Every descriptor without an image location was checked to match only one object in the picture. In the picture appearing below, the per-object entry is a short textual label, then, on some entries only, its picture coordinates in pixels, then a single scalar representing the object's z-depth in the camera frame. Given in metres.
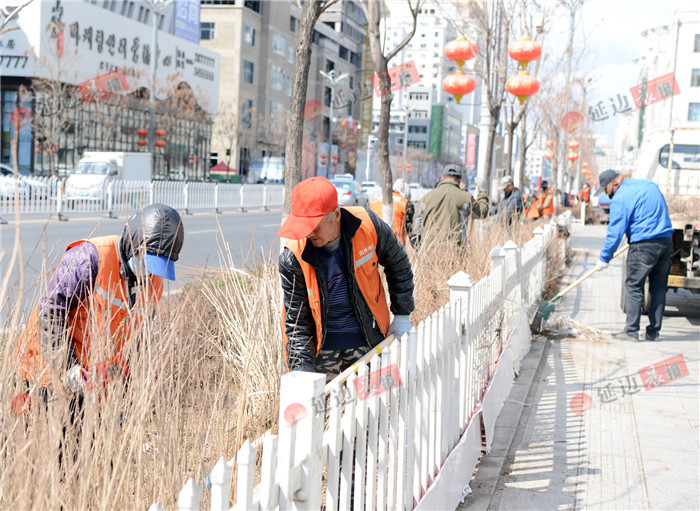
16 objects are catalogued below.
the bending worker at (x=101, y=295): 2.61
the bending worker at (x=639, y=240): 7.84
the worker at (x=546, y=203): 17.14
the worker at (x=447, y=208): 8.37
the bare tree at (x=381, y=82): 8.71
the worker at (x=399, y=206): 8.75
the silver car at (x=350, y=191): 33.78
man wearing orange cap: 3.28
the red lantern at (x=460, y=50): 10.54
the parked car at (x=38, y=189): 19.89
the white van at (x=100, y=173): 22.14
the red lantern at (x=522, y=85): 11.26
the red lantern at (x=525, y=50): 10.69
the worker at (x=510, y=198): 12.58
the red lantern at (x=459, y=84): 11.22
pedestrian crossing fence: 19.89
